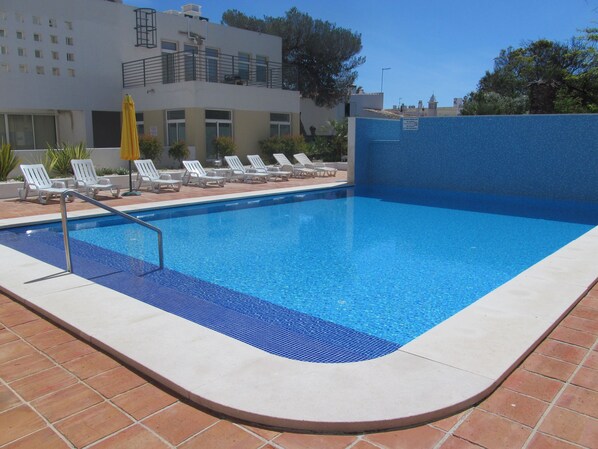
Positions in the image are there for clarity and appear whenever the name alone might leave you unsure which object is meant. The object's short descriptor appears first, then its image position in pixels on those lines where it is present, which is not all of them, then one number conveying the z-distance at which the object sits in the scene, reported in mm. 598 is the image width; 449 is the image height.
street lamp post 45000
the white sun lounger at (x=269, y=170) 16516
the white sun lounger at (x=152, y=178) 13281
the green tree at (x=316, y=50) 29969
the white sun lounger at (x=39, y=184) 10992
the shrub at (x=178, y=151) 17906
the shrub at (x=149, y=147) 17141
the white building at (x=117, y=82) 18625
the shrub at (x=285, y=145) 21000
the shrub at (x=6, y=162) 12359
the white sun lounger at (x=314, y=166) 18078
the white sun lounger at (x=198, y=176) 14538
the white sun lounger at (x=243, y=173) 16016
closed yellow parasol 12102
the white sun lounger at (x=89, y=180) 11602
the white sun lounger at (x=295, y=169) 17797
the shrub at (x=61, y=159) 13289
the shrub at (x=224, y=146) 19328
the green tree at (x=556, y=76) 26078
